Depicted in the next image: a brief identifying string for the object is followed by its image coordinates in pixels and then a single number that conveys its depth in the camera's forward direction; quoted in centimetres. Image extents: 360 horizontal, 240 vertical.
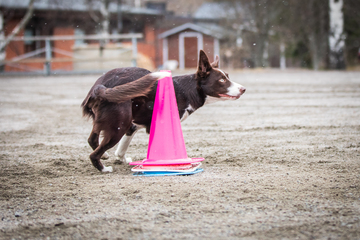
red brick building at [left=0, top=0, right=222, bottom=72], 3338
